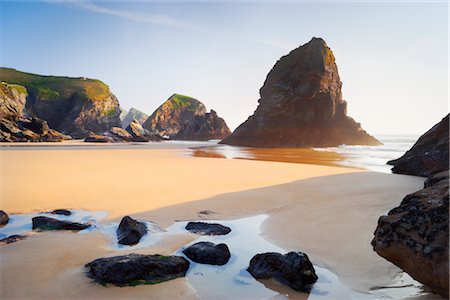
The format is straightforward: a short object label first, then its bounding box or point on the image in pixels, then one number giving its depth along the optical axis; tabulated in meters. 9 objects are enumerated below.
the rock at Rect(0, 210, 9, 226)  4.48
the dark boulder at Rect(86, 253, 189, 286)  2.80
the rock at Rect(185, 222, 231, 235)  4.38
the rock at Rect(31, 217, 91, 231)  4.30
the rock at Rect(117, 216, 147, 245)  3.88
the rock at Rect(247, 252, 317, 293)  2.81
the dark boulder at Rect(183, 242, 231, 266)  3.35
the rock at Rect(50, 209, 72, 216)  5.16
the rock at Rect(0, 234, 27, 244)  3.75
